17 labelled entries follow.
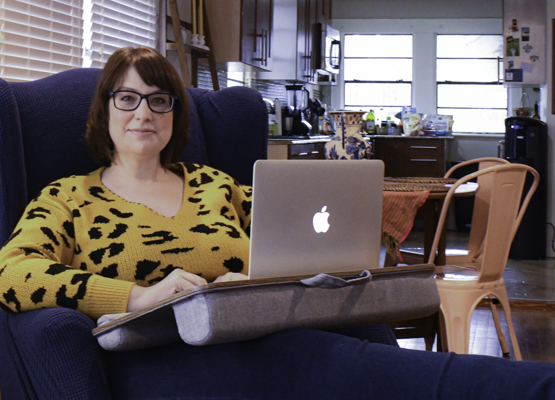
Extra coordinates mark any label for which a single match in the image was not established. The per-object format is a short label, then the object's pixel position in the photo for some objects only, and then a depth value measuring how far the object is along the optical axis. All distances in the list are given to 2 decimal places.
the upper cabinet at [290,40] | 5.57
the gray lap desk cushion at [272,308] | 1.08
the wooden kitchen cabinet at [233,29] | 4.19
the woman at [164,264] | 1.07
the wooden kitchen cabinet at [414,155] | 6.63
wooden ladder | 3.50
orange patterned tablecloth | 2.53
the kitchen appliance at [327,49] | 6.42
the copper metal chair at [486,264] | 2.44
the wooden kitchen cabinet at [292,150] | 4.68
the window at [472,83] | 7.21
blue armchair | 1.17
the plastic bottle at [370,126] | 6.98
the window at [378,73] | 7.41
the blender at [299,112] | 5.72
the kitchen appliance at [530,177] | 5.07
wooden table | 2.58
